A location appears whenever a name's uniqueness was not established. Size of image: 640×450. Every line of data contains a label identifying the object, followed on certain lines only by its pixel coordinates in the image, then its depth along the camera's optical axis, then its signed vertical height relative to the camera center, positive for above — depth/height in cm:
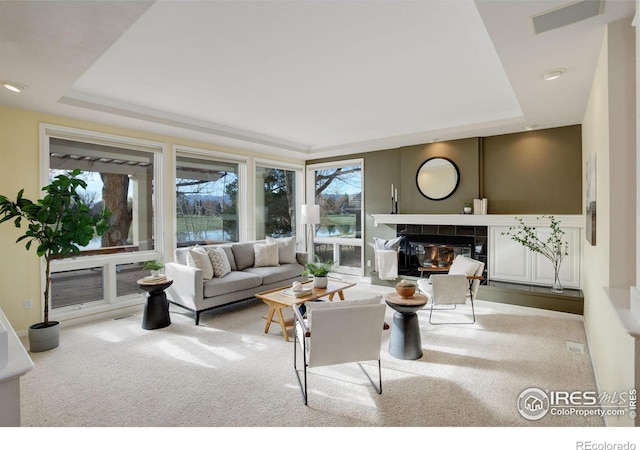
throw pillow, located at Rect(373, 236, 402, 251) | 590 -40
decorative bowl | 317 -67
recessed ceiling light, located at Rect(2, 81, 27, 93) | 288 +125
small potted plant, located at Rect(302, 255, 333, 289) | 406 -64
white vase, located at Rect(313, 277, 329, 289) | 406 -75
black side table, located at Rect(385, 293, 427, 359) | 303 -102
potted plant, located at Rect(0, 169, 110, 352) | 313 +0
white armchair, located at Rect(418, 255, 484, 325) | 386 -82
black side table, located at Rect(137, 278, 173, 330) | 386 -97
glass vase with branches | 447 -35
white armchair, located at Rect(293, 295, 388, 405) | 226 -77
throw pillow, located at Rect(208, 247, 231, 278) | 454 -54
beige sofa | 408 -73
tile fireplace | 525 -42
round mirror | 547 +73
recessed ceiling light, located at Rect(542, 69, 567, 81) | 265 +119
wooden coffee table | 355 -85
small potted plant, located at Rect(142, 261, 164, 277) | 404 -52
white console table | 122 -60
